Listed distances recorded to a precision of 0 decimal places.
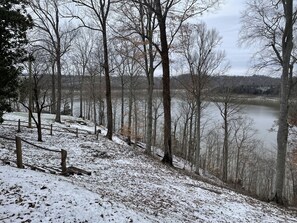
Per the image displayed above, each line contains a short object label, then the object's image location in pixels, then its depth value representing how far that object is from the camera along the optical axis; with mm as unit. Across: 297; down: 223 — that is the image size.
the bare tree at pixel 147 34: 15205
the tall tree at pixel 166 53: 12703
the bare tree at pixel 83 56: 39766
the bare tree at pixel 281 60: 10305
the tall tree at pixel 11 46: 13367
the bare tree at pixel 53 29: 23953
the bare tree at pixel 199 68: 20969
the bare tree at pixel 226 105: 26178
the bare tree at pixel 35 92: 14516
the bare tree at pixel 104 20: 18125
